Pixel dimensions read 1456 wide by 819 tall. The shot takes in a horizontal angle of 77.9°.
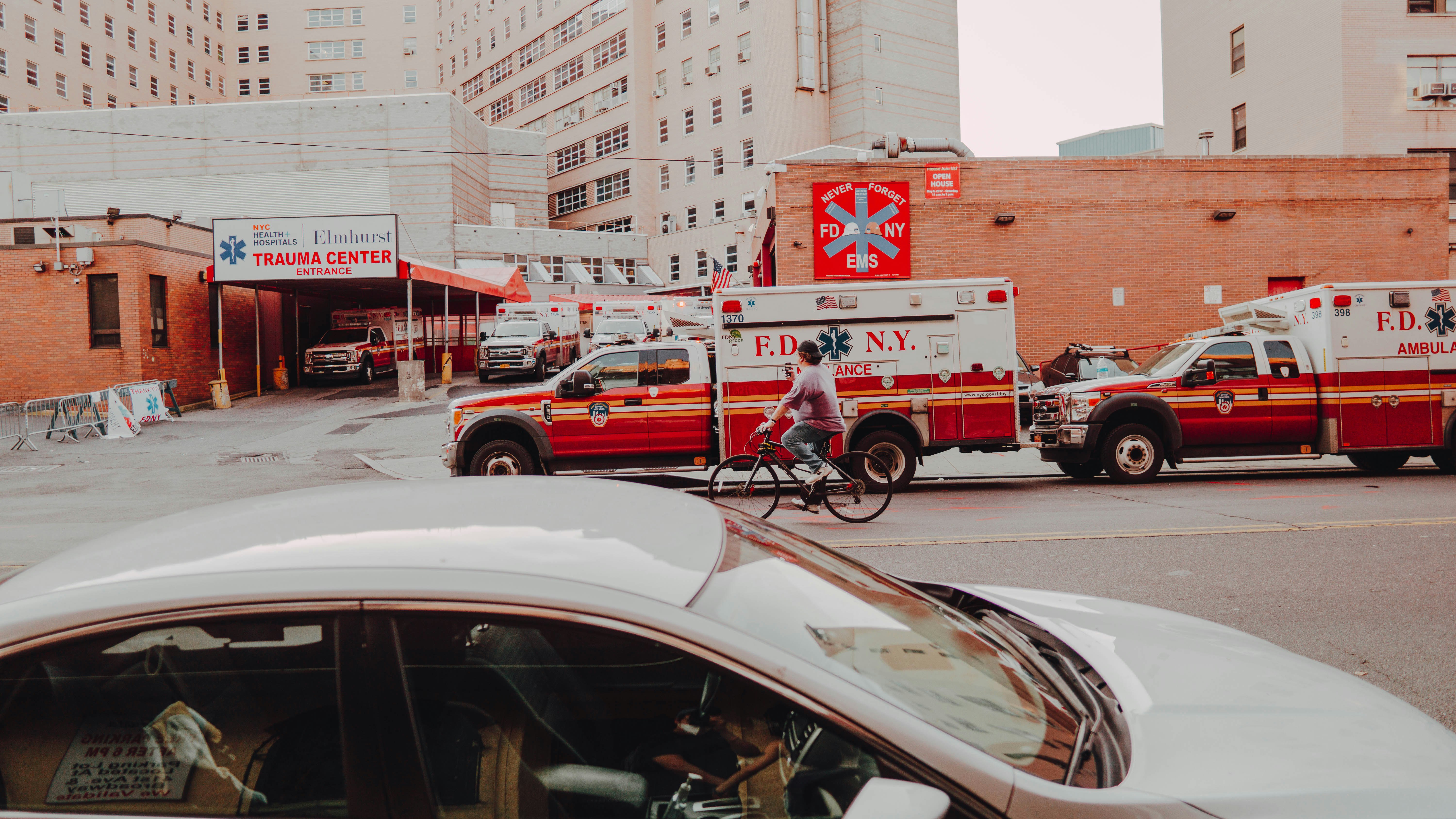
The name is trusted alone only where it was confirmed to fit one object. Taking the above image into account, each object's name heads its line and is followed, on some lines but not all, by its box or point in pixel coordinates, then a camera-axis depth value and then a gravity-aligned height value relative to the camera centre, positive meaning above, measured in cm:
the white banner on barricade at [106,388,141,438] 2075 -47
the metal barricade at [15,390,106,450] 1972 -34
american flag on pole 2714 +315
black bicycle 973 -123
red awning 2823 +380
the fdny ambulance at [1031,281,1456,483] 1298 -47
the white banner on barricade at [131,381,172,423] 2223 -16
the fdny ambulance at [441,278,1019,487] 1288 +10
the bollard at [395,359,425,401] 2608 +24
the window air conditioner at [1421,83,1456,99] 3250 +963
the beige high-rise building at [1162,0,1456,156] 3256 +1055
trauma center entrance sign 2616 +424
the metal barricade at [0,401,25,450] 1888 -41
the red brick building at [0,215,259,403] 2534 +231
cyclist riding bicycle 966 -42
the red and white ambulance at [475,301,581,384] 2905 +138
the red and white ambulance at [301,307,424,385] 2984 +140
